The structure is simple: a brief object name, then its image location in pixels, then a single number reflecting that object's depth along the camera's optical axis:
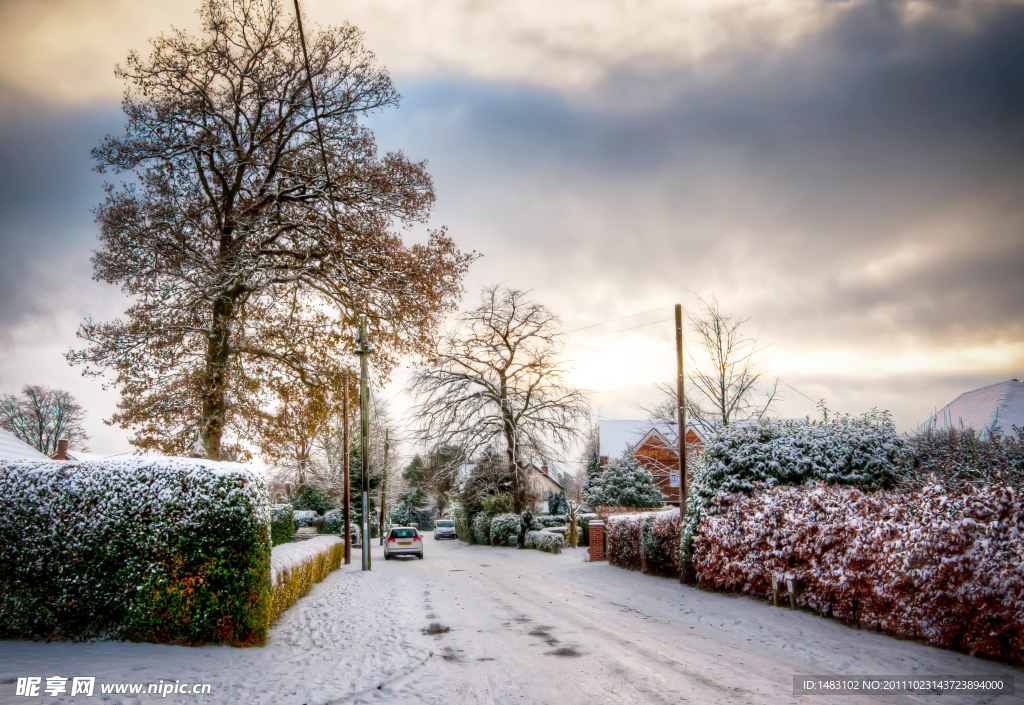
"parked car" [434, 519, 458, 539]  50.09
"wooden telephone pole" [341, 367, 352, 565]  21.82
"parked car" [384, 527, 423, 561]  26.52
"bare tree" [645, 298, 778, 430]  22.25
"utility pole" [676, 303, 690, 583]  18.02
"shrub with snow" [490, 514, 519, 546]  32.09
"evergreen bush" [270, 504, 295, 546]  23.22
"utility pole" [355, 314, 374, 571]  18.66
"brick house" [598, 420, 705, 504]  47.80
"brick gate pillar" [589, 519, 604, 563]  22.02
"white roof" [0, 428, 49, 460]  15.45
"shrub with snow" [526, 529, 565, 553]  27.77
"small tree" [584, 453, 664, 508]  32.75
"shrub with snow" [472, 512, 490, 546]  35.00
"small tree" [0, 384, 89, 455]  46.03
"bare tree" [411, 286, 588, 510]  31.52
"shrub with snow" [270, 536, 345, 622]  9.72
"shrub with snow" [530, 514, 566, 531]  32.09
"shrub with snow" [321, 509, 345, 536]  41.25
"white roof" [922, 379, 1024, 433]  17.64
